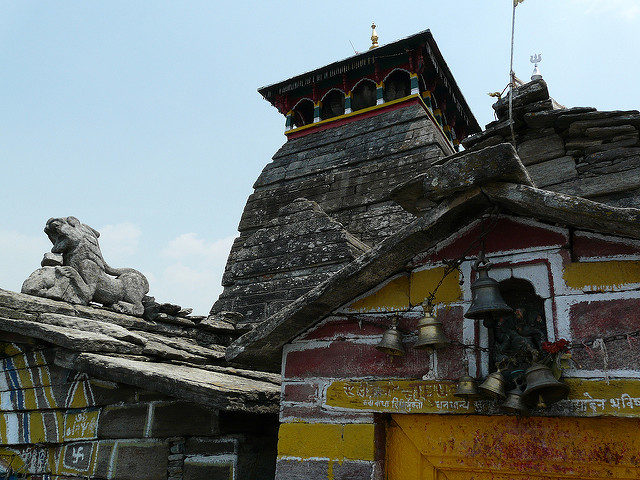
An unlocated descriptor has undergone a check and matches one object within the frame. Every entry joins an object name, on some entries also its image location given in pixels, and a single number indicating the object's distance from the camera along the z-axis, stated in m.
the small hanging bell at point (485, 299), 3.41
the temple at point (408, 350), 3.35
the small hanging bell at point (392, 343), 3.79
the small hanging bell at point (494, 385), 3.31
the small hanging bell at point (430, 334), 3.62
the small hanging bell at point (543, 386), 3.18
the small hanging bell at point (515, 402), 3.26
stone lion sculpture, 6.85
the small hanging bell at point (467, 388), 3.44
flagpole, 5.13
